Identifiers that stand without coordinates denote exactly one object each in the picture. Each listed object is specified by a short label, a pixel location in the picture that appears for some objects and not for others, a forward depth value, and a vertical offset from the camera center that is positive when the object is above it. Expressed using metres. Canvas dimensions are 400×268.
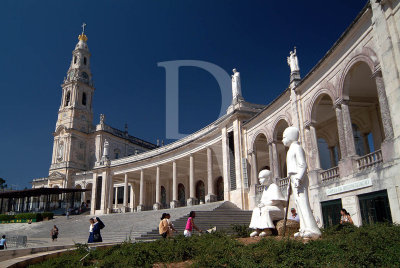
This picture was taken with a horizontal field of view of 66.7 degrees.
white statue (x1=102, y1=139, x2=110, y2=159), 45.28 +8.90
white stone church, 13.11 +5.55
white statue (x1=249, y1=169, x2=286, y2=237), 11.30 -0.11
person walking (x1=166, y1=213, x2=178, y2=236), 11.57 -0.66
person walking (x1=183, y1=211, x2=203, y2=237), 11.82 -0.60
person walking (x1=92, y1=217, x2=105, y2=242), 12.88 -0.69
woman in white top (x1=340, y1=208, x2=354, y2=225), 11.43 -0.42
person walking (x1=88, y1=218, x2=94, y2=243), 12.98 -1.05
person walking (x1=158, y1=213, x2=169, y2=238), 11.37 -0.60
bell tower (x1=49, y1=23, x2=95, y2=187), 60.38 +19.17
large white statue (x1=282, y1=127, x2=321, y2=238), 9.43 +0.79
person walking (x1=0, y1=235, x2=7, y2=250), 19.38 -1.79
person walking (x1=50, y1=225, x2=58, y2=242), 23.01 -1.49
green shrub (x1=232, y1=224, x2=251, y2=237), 12.77 -0.90
